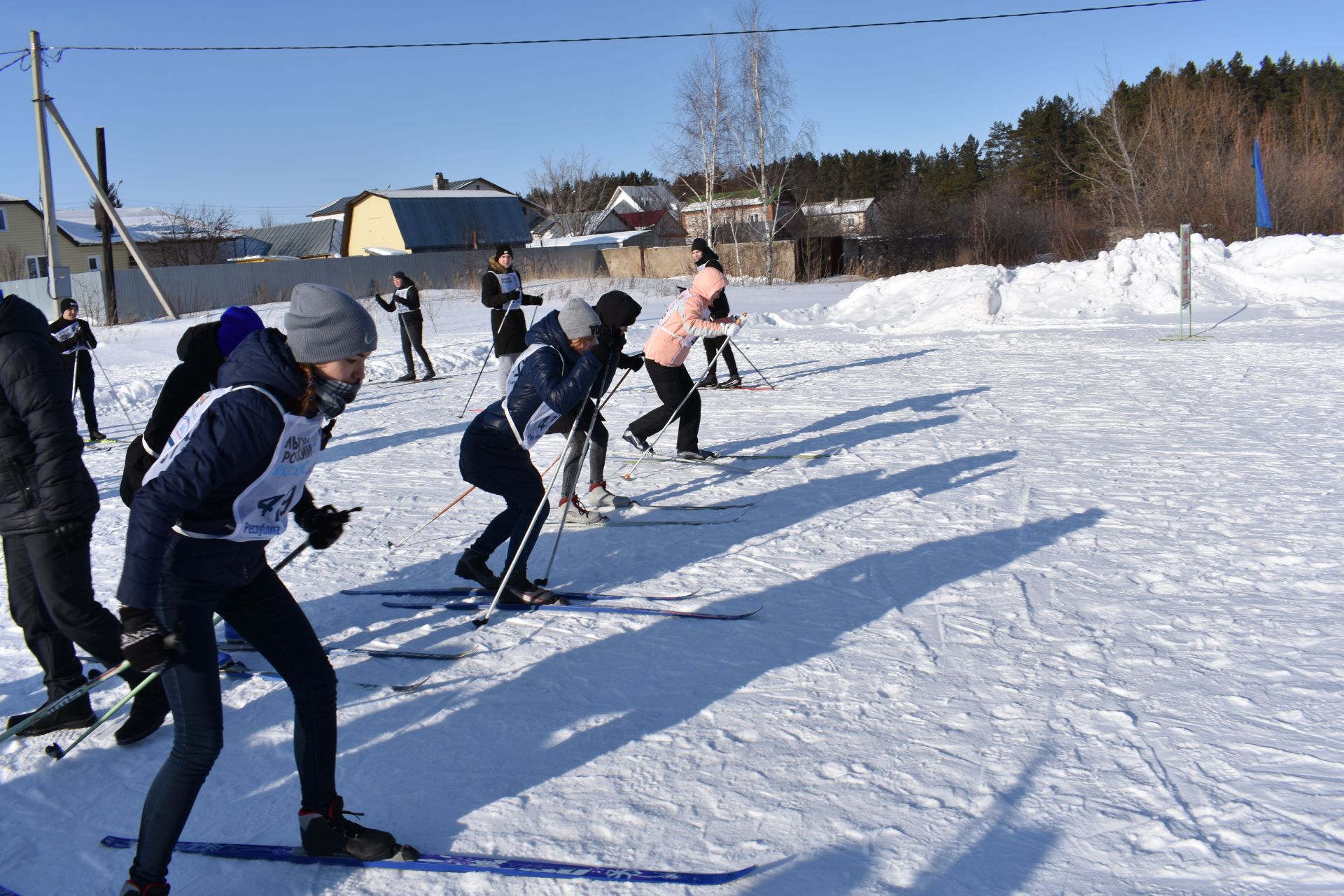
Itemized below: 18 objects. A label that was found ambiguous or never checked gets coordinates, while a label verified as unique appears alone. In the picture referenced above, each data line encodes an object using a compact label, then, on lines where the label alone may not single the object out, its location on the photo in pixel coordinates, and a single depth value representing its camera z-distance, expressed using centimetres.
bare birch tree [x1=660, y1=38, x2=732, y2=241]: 3391
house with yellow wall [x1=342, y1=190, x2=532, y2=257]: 4588
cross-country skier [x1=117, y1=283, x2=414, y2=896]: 249
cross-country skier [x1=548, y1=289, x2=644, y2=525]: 521
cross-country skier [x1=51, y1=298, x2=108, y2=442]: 938
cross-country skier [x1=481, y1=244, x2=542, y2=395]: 972
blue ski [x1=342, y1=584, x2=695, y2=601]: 510
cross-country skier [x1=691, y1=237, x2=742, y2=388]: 999
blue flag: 2216
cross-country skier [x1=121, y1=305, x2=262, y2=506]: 387
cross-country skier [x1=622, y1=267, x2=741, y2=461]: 795
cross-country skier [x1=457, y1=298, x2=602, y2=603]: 491
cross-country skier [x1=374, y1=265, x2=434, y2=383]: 1357
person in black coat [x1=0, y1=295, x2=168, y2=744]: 346
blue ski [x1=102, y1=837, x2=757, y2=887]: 270
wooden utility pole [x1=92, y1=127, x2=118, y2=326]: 2245
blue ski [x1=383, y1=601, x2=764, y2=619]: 480
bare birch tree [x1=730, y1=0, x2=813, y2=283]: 3316
